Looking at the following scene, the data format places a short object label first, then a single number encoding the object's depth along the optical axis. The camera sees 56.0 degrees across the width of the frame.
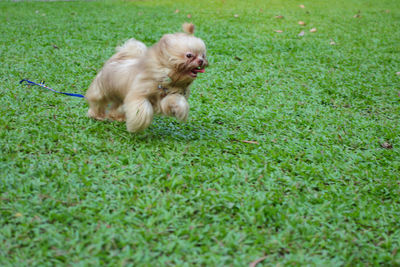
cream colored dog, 3.66
